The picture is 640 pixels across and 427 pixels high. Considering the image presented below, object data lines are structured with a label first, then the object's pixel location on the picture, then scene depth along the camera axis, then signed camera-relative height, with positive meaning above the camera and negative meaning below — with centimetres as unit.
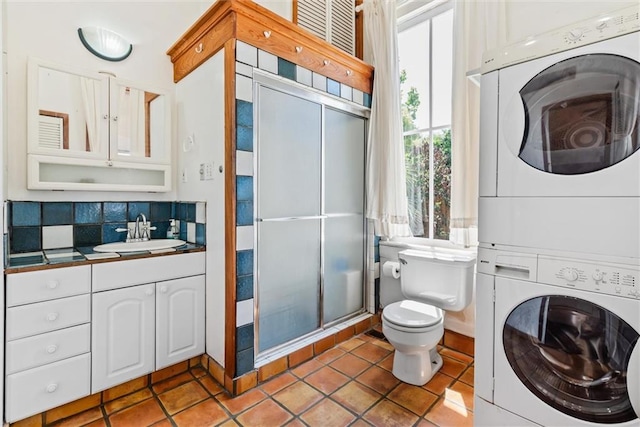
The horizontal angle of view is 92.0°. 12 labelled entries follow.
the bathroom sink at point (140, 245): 204 -26
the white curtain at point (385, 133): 247 +64
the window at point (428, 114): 248 +82
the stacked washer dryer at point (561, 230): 109 -7
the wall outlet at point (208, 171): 199 +25
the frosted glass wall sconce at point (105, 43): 206 +114
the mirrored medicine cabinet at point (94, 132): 186 +51
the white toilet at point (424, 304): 187 -65
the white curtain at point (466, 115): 204 +65
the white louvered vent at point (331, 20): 247 +160
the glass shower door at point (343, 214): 247 -3
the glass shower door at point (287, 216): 202 -4
